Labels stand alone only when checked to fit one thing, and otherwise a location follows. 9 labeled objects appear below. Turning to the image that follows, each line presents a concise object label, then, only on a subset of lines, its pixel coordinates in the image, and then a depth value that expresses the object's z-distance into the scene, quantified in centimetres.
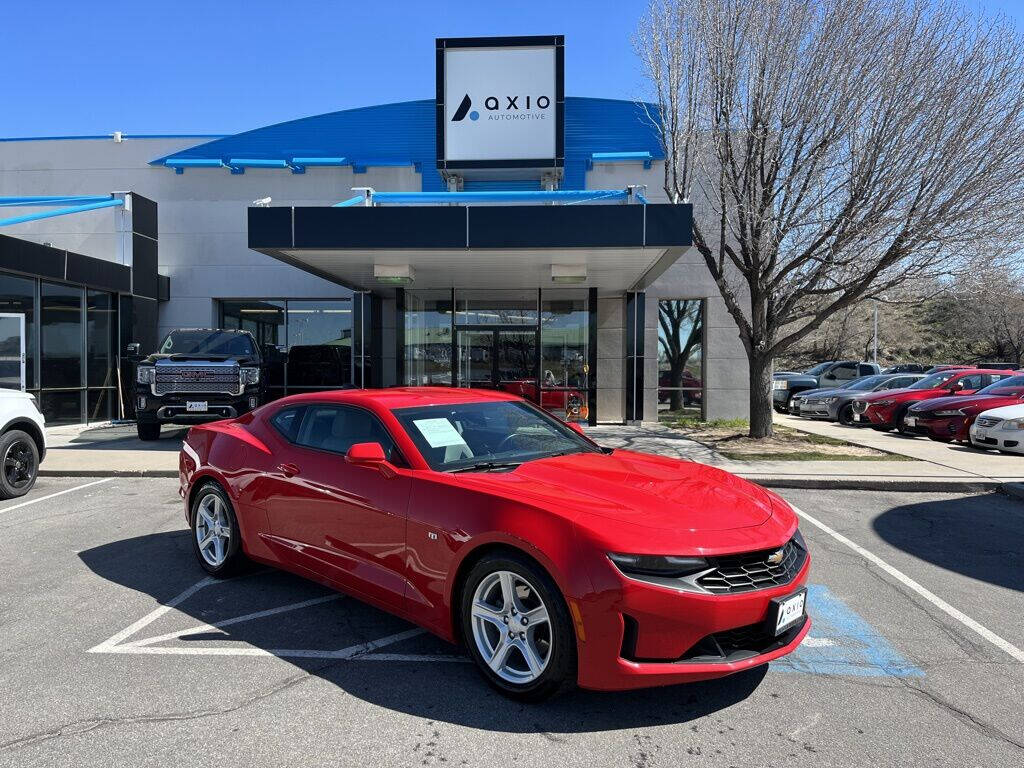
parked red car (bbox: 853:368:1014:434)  1532
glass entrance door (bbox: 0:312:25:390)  1315
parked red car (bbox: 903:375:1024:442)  1309
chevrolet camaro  288
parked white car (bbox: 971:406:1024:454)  1155
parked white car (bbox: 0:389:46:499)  768
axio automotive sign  1656
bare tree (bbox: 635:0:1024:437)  1029
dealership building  1563
